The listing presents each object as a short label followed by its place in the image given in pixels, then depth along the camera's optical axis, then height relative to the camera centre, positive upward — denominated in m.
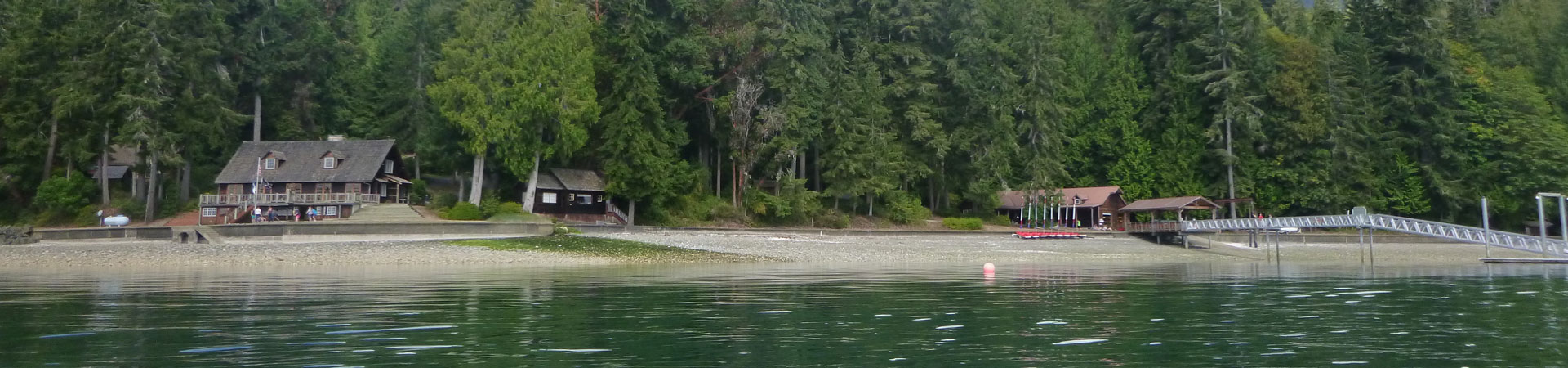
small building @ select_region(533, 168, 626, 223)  67.00 +2.57
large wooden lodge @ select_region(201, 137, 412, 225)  65.25 +3.36
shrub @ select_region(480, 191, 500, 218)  62.28 +1.92
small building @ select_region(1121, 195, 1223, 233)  67.75 +2.17
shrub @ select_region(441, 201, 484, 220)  61.16 +1.58
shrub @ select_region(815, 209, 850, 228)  70.44 +1.47
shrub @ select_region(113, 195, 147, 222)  65.44 +1.82
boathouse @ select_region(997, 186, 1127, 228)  77.56 +2.57
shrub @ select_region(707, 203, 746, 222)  67.94 +1.74
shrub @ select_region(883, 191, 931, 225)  72.25 +2.09
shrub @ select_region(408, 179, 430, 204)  69.81 +2.85
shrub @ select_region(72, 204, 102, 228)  63.62 +1.41
